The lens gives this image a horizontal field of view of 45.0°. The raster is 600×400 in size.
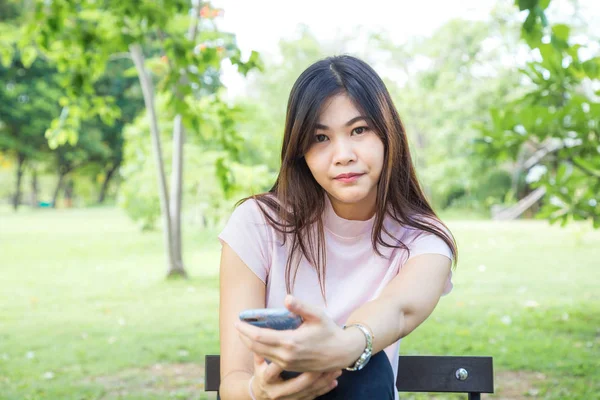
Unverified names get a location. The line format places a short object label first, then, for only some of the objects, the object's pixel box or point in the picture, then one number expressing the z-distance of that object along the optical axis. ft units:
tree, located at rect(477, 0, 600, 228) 12.90
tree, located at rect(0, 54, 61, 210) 84.58
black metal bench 6.00
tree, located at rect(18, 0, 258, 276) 14.26
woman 5.20
